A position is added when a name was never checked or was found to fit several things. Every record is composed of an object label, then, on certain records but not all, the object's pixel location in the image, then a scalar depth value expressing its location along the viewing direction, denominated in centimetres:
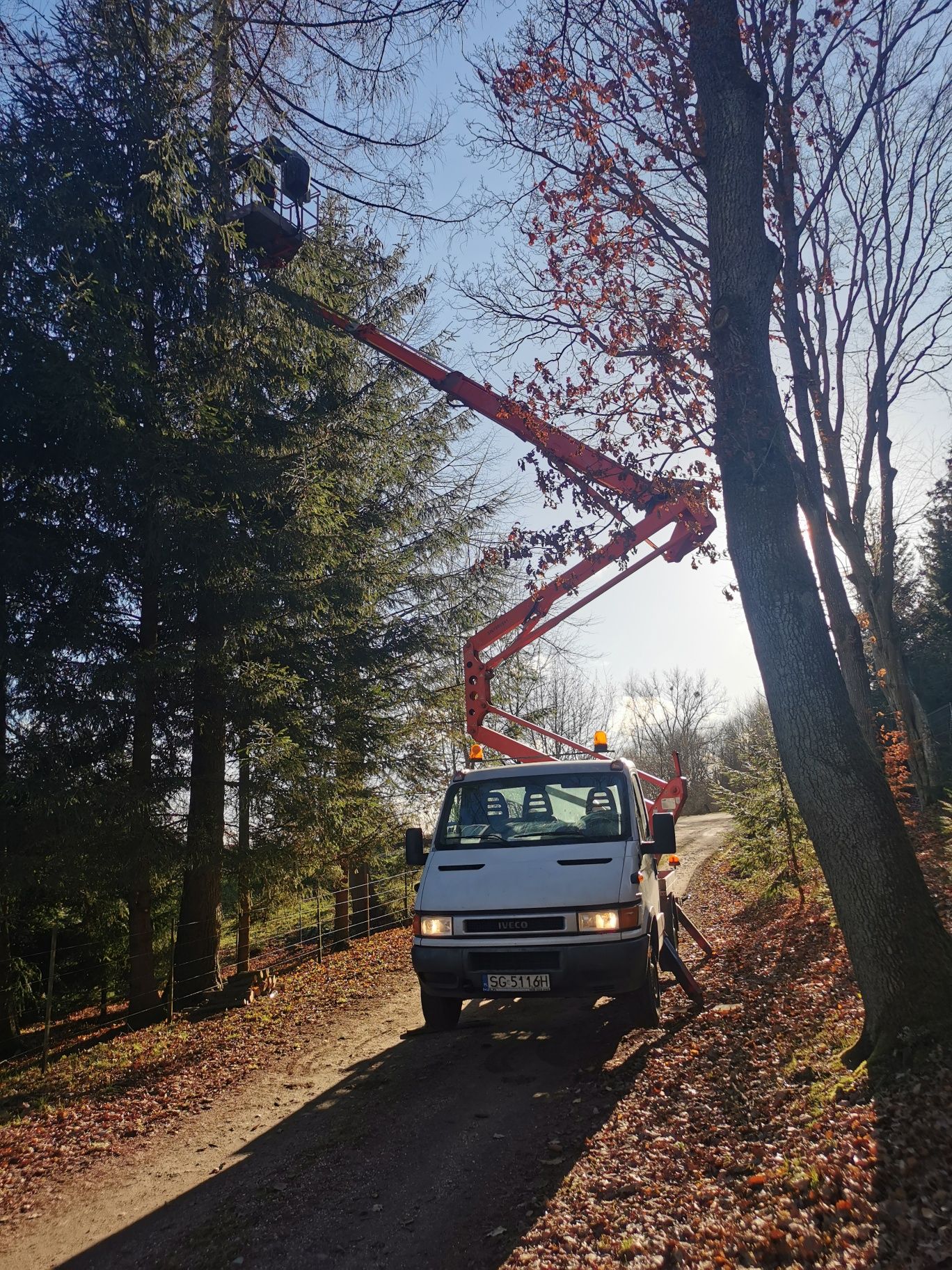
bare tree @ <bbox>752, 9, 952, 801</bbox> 988
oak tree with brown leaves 476
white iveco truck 577
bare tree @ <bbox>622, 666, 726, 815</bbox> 6031
